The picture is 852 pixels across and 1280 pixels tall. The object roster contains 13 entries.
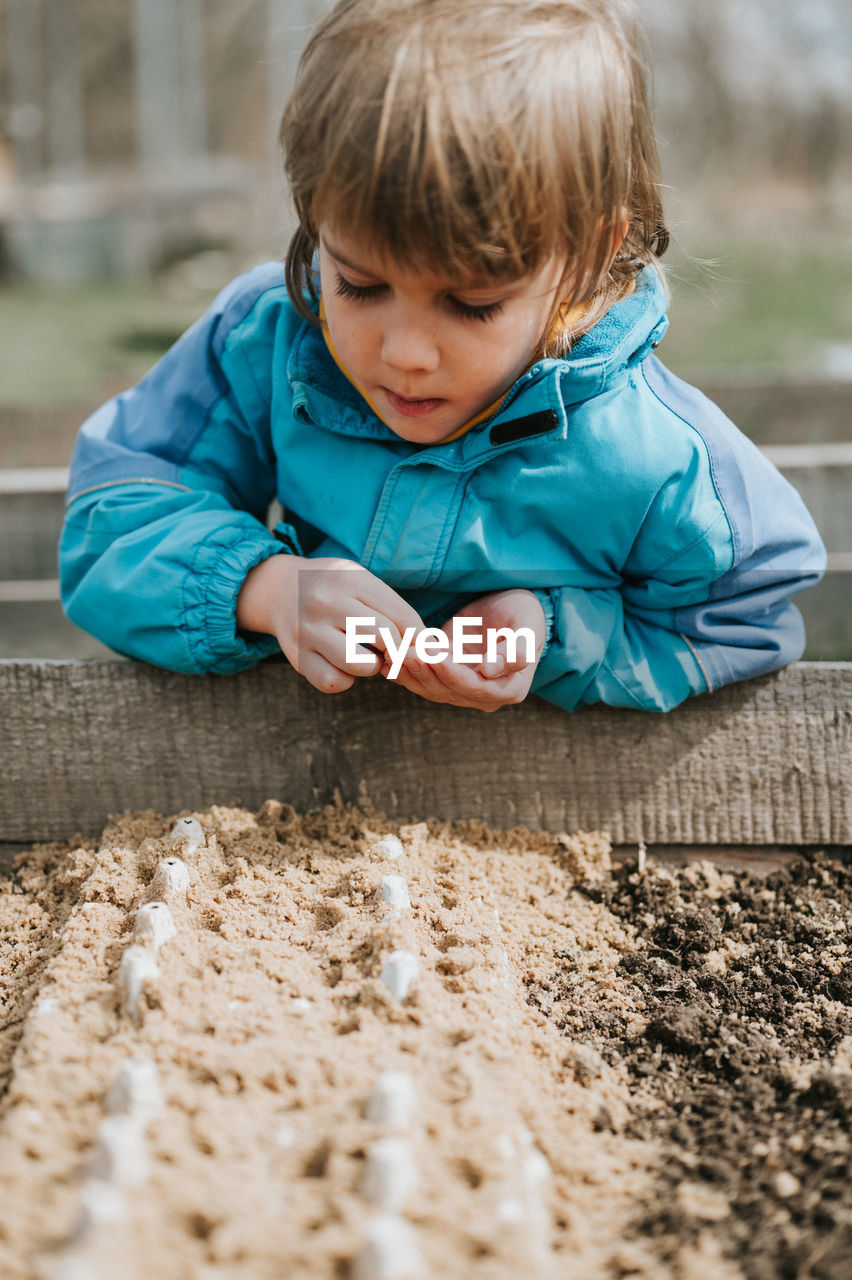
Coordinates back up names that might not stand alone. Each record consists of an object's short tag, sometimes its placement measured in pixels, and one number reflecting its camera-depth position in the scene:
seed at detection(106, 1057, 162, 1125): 0.75
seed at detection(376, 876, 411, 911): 0.88
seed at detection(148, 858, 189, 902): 0.89
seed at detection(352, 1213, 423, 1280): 0.69
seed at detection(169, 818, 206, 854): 0.95
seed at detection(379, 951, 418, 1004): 0.82
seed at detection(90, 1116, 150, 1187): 0.72
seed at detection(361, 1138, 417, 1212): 0.71
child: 0.86
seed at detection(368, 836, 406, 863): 0.95
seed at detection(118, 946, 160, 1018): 0.81
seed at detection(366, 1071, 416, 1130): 0.74
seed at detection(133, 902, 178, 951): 0.85
